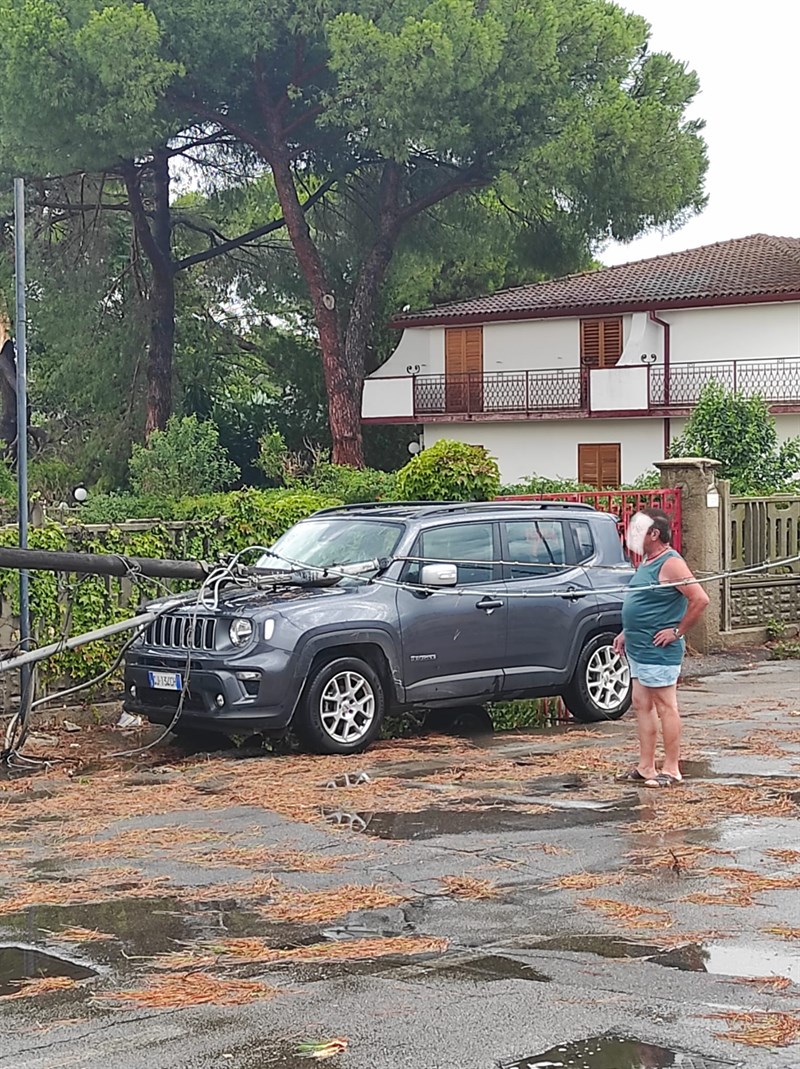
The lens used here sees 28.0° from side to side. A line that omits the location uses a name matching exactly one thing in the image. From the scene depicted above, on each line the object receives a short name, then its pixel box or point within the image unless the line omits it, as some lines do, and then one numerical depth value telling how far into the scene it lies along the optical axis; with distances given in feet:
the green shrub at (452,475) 58.18
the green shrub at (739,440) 83.46
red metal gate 61.87
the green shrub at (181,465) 118.11
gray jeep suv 39.93
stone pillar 63.98
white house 133.28
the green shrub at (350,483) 84.83
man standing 34.68
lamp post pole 38.47
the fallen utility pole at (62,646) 35.63
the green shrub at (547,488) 66.33
